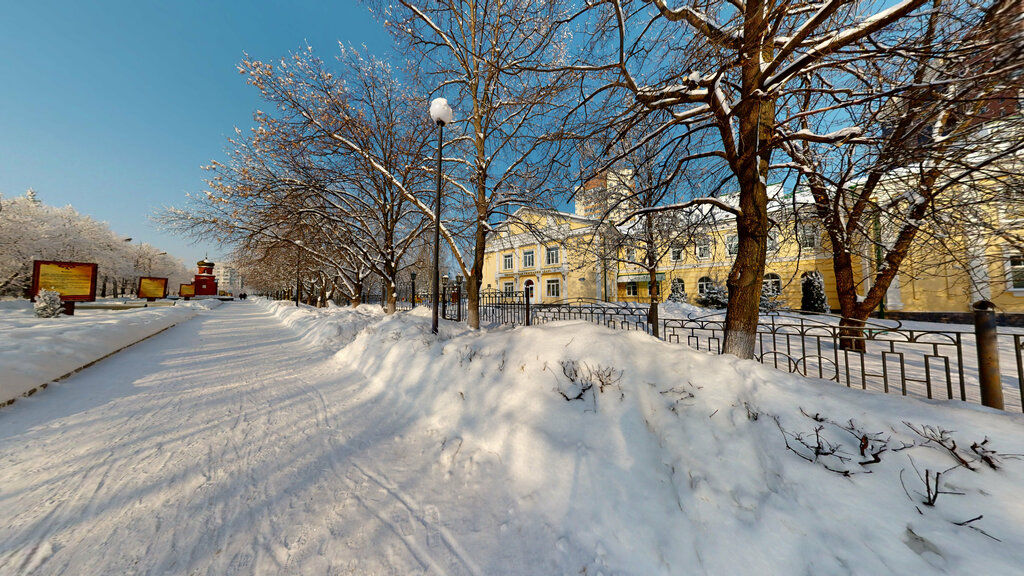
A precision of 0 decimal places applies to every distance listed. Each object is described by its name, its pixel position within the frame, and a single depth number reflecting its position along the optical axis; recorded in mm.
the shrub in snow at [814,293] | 16609
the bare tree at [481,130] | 6953
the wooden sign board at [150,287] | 29781
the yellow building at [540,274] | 27703
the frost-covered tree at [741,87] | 3293
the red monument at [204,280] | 47406
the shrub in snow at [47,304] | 12391
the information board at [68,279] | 13469
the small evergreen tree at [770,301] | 16389
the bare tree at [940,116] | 2496
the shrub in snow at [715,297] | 18658
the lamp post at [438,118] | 7059
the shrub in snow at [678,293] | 21438
